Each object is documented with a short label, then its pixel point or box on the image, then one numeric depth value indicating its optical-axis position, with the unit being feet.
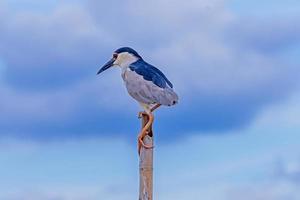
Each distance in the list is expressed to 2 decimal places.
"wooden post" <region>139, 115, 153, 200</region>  60.39
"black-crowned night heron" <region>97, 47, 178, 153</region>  61.57
